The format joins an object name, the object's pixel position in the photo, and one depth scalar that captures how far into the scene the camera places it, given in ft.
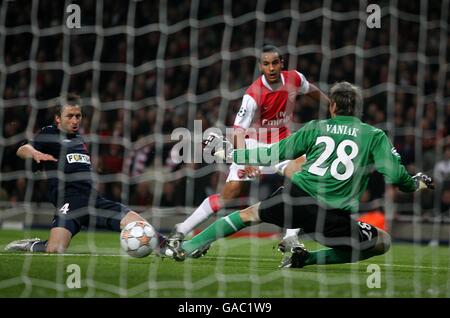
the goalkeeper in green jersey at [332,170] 39.55
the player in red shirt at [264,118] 49.70
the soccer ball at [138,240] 43.06
